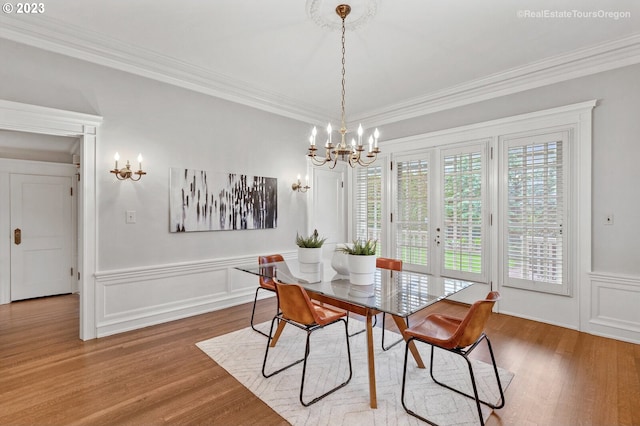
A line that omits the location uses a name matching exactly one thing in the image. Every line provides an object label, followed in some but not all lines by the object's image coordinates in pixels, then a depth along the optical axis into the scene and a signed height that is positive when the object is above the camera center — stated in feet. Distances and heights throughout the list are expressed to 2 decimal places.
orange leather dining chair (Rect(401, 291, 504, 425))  5.95 -2.60
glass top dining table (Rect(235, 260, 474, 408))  6.33 -1.80
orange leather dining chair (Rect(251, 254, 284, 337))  10.41 -2.31
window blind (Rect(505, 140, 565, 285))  11.33 +0.02
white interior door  14.76 -1.16
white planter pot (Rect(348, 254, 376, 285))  7.73 -1.40
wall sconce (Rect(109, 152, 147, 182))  10.36 +1.39
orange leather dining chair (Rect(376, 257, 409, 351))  10.43 -1.77
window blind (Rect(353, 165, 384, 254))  16.87 +0.55
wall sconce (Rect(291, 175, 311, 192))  15.79 +1.38
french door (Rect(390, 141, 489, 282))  13.28 +0.11
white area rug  6.46 -4.19
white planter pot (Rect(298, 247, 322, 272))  9.23 -1.36
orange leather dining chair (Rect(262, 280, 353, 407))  6.92 -2.37
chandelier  7.93 +1.74
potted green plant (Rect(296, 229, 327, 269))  9.26 -1.17
